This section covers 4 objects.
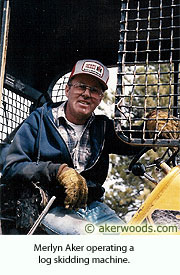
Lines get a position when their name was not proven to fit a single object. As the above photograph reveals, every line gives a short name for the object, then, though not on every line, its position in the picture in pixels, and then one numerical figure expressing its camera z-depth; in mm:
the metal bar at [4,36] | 2209
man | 2344
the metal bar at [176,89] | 2891
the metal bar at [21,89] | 2997
